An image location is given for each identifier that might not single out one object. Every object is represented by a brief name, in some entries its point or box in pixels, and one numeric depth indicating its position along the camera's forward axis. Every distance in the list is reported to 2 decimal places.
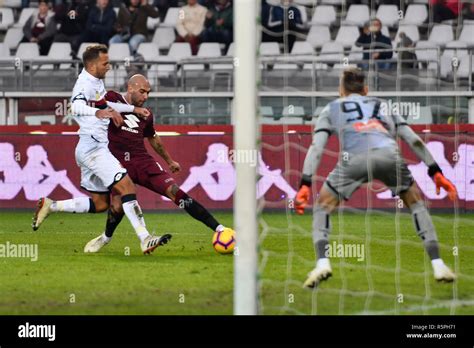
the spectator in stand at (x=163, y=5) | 20.11
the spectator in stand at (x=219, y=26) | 18.97
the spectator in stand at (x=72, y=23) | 19.17
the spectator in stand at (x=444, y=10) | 18.58
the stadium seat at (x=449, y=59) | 16.95
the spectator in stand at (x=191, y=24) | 19.06
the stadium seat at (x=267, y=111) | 16.58
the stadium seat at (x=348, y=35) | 18.73
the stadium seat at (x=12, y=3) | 20.67
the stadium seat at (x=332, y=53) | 16.81
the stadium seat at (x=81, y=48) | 19.08
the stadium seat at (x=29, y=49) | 19.39
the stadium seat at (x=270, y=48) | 18.59
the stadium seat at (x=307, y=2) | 19.55
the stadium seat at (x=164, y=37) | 19.73
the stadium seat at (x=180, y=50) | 19.13
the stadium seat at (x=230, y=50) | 18.39
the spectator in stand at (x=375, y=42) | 17.25
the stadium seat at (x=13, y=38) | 19.83
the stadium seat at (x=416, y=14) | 19.25
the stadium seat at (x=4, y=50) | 18.98
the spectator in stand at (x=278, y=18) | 17.34
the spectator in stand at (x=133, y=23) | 19.05
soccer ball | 10.79
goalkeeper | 8.55
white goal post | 6.78
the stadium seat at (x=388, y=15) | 19.17
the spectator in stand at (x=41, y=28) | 19.33
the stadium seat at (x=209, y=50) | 18.91
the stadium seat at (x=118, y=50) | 18.80
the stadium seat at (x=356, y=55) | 17.91
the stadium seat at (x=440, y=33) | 18.55
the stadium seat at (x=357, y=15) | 19.36
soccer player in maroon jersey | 10.97
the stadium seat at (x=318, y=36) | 18.77
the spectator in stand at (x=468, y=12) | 18.98
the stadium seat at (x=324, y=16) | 19.20
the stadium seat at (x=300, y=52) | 17.34
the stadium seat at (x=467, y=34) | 18.30
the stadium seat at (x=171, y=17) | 20.00
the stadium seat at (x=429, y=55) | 16.80
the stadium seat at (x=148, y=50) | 18.98
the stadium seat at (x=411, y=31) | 18.39
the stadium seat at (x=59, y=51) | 19.06
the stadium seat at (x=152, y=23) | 20.10
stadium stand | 16.95
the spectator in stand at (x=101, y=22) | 18.58
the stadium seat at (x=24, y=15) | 20.42
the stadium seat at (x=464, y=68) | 16.91
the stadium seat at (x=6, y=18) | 20.44
